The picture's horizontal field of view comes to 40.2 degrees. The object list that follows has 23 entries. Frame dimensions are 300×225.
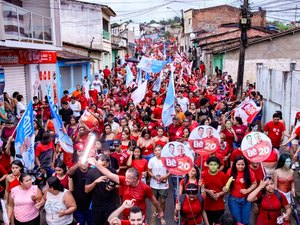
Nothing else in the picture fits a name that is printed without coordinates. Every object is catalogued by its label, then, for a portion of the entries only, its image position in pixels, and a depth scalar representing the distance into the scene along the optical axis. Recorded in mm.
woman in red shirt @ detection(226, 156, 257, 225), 6195
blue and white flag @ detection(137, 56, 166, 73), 17734
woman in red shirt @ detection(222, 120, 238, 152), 9152
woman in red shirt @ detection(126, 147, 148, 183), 7324
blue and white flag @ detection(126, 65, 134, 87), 17578
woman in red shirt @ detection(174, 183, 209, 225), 5652
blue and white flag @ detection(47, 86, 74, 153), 8406
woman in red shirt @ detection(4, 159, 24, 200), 6121
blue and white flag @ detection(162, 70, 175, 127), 10805
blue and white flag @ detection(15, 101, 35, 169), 7095
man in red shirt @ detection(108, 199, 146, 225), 4363
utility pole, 18516
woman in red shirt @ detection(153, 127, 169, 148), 8523
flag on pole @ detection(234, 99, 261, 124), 10672
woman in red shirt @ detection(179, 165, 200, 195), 6027
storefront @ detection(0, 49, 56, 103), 15211
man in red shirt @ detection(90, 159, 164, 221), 5621
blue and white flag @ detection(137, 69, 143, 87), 17228
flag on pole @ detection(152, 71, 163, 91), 16516
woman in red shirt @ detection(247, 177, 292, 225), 5645
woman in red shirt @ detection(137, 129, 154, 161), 8441
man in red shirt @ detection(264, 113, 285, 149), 9492
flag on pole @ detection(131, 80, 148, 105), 13500
